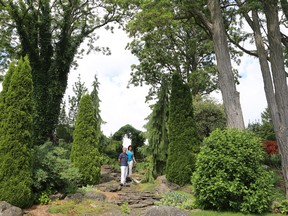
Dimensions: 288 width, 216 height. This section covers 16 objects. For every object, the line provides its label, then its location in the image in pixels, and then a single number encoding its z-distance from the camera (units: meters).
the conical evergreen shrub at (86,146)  10.96
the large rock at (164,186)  10.09
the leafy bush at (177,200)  7.69
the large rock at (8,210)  6.84
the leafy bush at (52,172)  8.51
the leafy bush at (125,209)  7.66
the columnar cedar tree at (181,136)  10.49
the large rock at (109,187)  10.44
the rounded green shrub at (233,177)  6.80
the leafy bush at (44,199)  8.20
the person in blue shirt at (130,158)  13.57
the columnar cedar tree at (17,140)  7.52
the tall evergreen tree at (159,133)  12.38
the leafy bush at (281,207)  6.97
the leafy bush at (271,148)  14.72
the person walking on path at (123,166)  12.02
